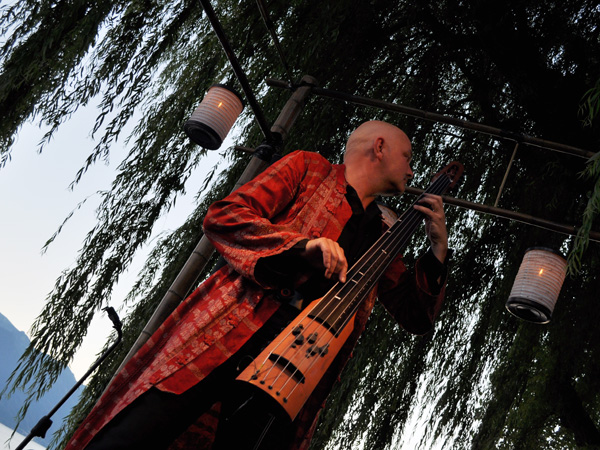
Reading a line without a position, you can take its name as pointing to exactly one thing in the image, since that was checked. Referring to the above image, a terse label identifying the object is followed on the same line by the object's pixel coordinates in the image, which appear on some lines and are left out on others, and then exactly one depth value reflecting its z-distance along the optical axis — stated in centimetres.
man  109
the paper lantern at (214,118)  259
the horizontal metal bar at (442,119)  266
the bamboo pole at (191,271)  227
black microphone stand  160
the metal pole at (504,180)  272
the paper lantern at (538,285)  271
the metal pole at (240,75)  221
